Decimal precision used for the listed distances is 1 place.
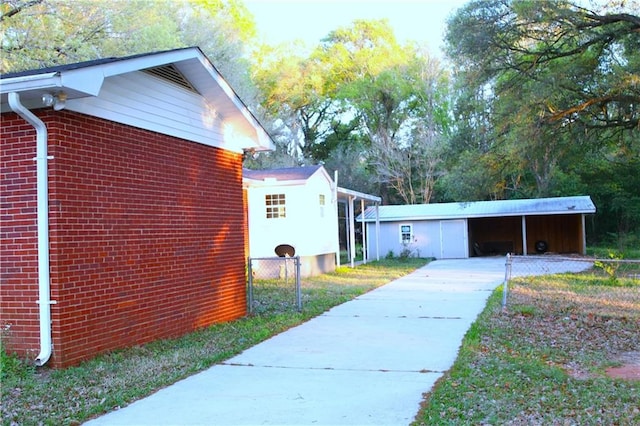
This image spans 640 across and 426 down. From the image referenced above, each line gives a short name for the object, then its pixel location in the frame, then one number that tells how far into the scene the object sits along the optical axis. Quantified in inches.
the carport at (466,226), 1056.8
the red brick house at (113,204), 239.1
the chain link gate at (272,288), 411.2
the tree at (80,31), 592.4
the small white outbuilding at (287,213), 702.5
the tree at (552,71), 530.6
